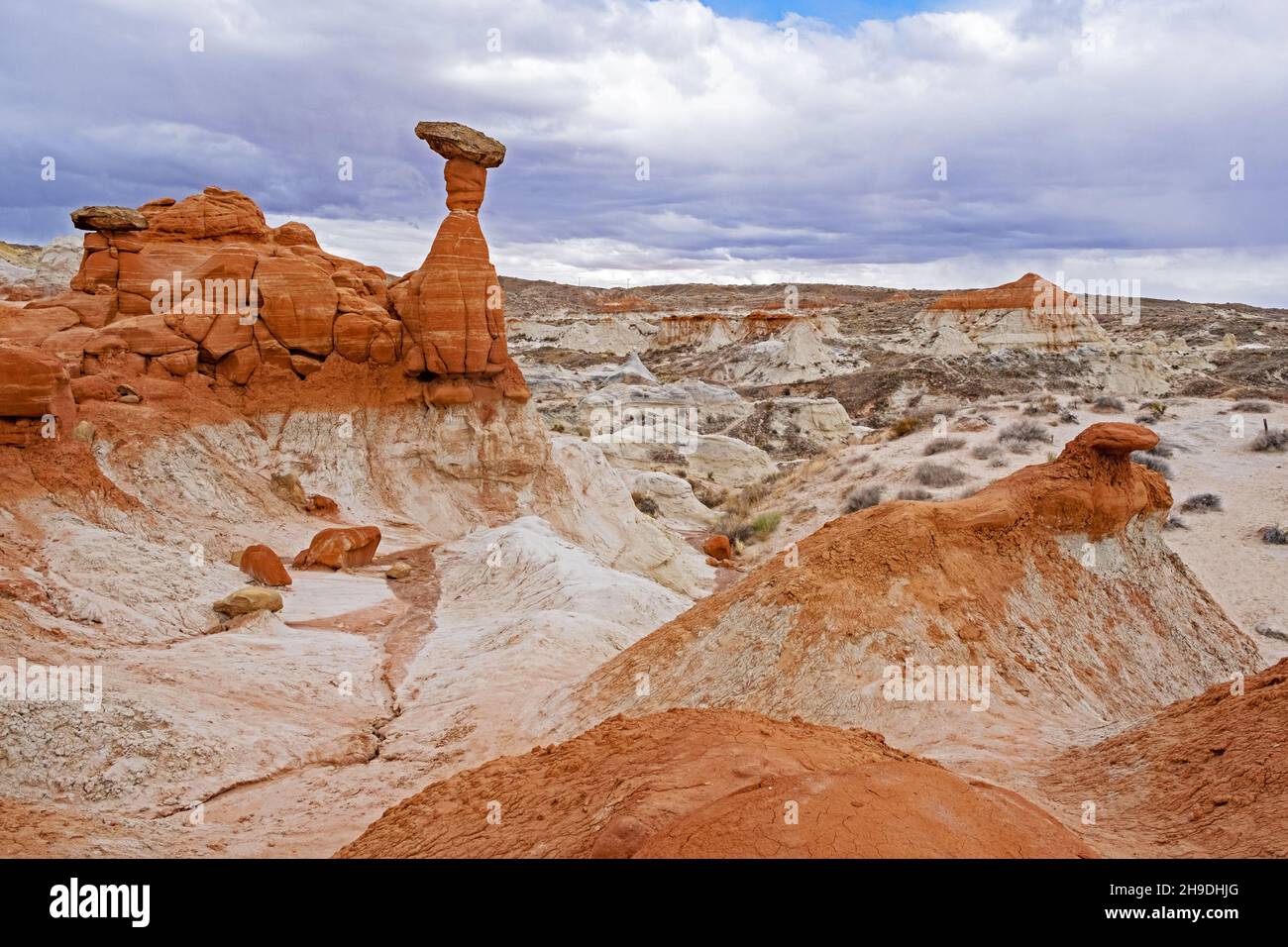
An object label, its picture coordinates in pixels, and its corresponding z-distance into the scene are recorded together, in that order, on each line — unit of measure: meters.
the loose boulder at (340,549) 17.08
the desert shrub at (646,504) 27.98
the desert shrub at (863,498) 25.14
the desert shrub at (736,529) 25.87
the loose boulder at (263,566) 14.84
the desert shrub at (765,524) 25.84
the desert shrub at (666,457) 34.03
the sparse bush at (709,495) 30.93
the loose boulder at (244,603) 12.73
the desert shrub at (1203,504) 22.50
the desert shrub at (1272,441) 25.94
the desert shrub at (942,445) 28.52
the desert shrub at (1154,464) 25.23
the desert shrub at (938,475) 25.33
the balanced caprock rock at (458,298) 22.19
